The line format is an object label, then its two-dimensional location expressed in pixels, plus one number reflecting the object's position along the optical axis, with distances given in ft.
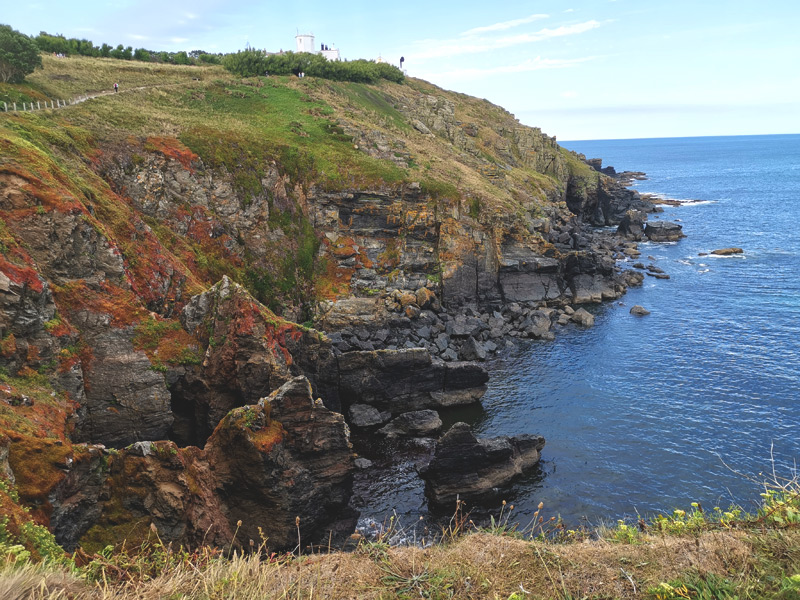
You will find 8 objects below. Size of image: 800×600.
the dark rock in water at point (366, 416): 126.82
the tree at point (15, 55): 159.37
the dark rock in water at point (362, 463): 110.73
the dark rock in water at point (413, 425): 123.44
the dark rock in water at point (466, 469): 99.04
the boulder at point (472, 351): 161.48
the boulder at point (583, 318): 187.57
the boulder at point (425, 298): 181.47
